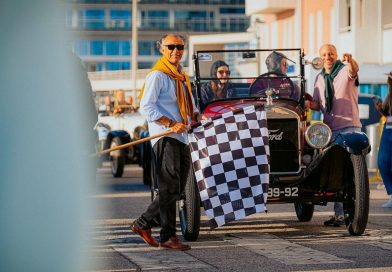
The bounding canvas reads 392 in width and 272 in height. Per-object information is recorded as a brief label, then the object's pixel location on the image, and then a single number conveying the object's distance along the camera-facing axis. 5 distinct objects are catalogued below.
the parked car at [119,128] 23.19
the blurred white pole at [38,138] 2.23
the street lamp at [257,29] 60.22
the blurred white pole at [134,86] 65.71
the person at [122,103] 30.59
